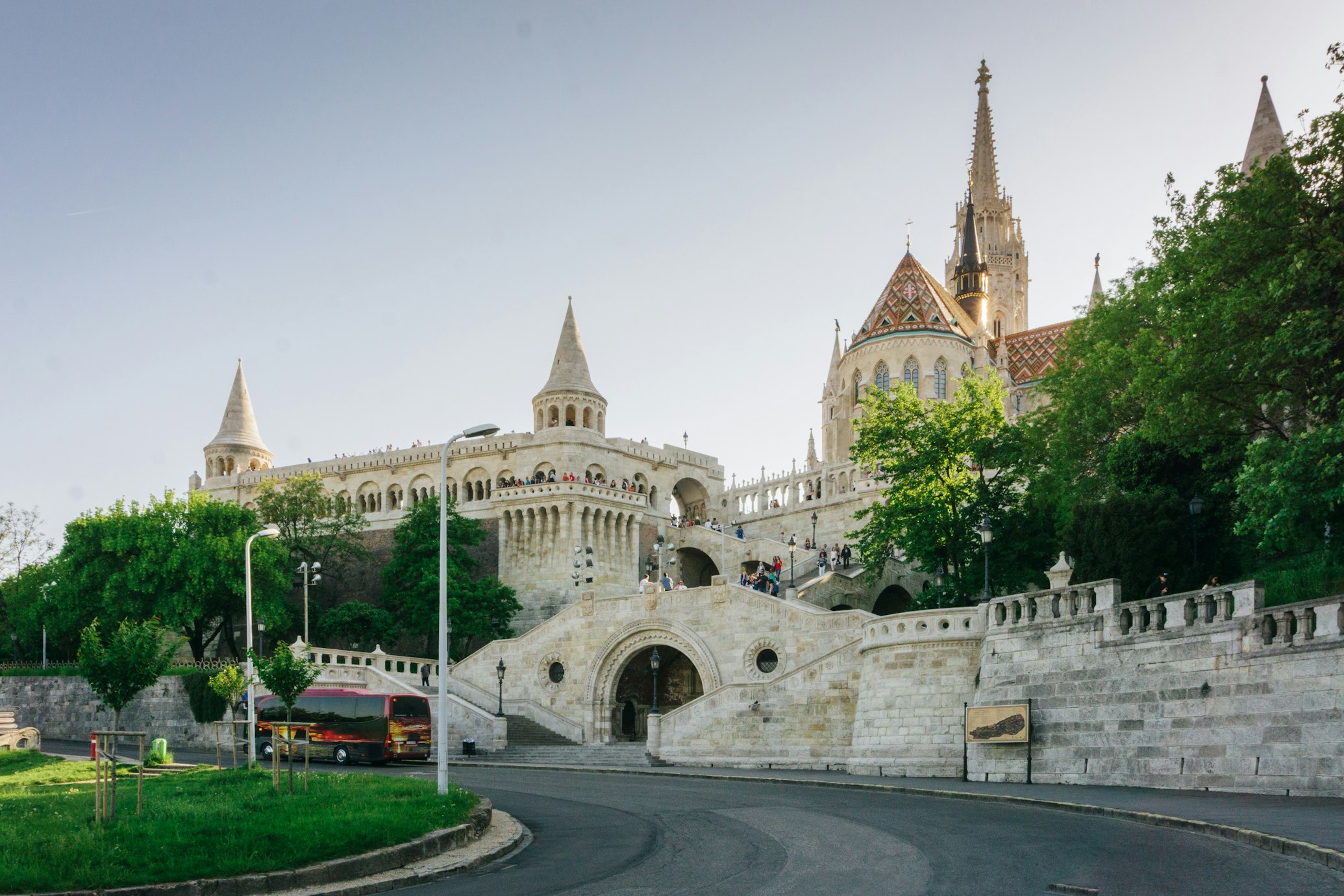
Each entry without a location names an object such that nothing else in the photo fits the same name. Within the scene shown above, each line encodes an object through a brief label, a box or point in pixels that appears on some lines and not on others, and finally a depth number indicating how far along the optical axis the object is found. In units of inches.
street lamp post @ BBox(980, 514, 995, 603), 1043.3
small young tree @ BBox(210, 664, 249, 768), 987.9
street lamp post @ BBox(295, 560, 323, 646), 2162.3
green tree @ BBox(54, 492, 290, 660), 1792.6
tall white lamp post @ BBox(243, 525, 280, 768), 930.1
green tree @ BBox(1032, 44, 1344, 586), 810.8
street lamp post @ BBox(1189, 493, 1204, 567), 994.1
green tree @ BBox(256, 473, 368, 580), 2182.6
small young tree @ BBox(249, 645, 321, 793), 804.6
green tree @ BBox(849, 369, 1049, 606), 1360.7
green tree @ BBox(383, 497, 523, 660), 1915.6
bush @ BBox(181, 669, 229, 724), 1649.9
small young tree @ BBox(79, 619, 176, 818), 636.7
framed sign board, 903.7
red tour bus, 1234.6
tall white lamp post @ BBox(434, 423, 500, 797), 672.4
